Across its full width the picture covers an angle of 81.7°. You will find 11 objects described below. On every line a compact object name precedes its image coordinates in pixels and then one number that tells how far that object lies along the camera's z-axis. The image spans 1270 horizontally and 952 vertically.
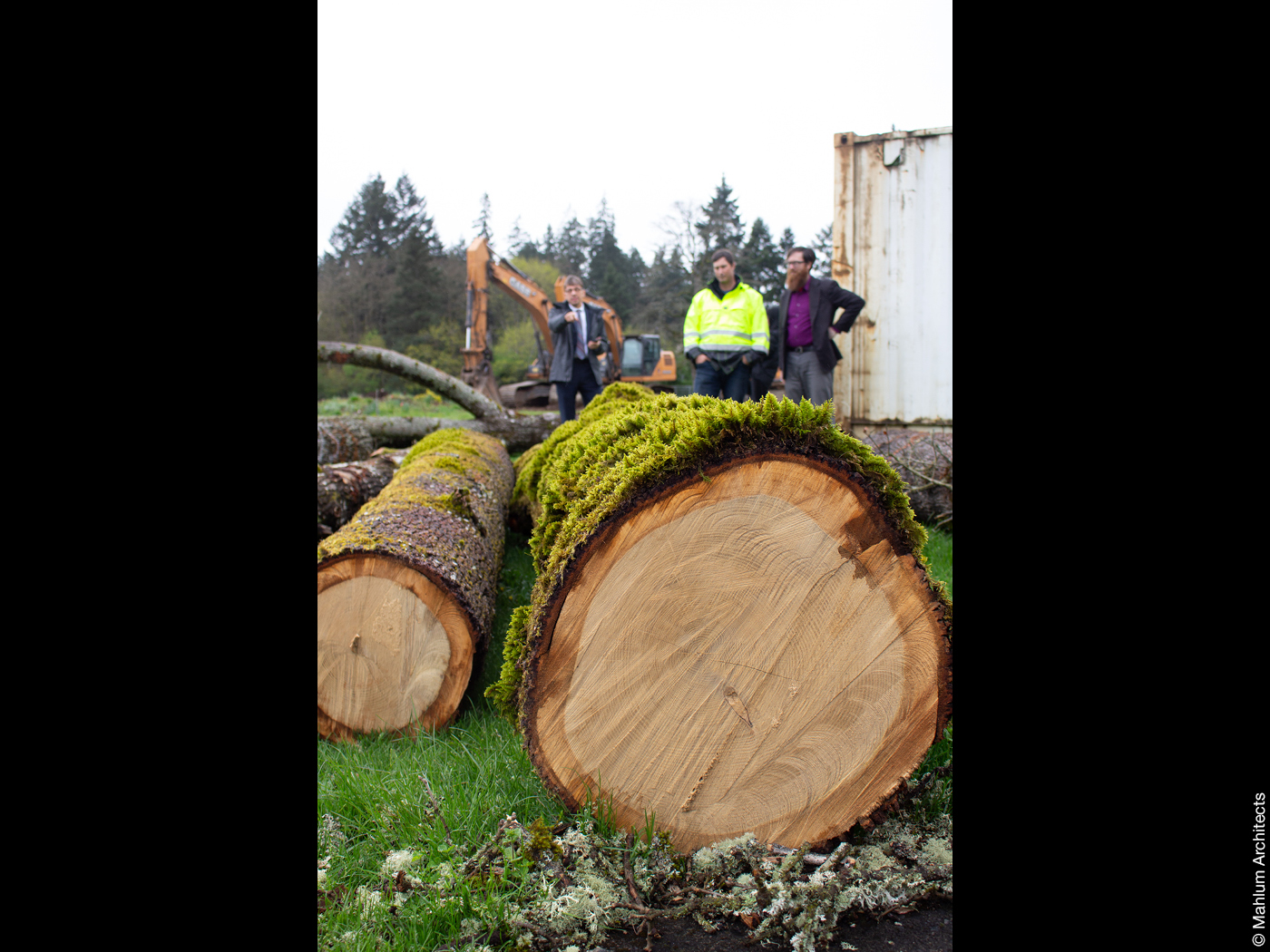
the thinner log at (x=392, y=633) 2.64
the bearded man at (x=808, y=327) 5.84
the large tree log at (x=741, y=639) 1.68
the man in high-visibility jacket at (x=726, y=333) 6.38
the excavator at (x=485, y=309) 13.82
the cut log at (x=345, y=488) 4.31
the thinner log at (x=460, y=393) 7.75
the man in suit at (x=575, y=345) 7.49
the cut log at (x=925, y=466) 5.27
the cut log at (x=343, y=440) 6.54
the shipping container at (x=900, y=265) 6.02
